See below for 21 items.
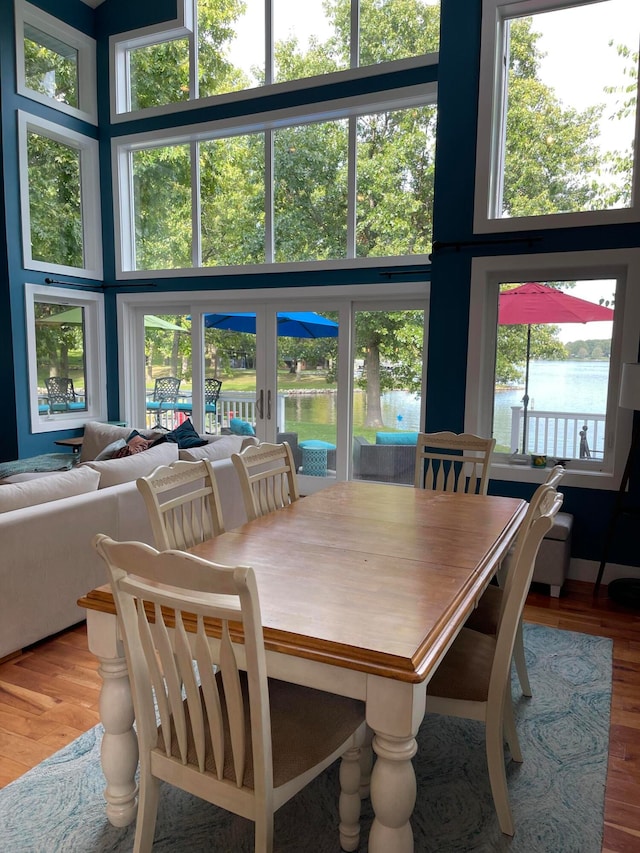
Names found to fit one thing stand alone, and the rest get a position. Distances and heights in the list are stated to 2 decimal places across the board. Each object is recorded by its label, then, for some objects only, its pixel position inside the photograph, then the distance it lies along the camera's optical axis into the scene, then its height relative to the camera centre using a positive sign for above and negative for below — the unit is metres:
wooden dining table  1.34 -0.63
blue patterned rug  1.80 -1.45
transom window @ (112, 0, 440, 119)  5.29 +3.14
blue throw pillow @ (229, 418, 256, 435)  6.34 -0.66
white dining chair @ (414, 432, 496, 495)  3.25 -0.50
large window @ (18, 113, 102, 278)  6.00 +1.77
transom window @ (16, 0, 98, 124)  5.82 +3.13
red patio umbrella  4.11 +0.43
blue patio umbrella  5.87 +0.43
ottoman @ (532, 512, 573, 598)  3.73 -1.19
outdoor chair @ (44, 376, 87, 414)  6.44 -0.35
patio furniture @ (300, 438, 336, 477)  5.95 -0.91
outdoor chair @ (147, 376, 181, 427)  6.84 -0.37
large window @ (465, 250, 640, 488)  4.00 +0.08
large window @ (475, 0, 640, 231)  3.92 +1.76
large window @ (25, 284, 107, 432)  6.20 +0.07
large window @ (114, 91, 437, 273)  5.37 +1.75
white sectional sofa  2.75 -0.87
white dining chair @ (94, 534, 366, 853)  1.24 -0.82
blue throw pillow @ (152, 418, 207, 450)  4.54 -0.56
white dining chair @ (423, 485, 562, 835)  1.74 -0.96
